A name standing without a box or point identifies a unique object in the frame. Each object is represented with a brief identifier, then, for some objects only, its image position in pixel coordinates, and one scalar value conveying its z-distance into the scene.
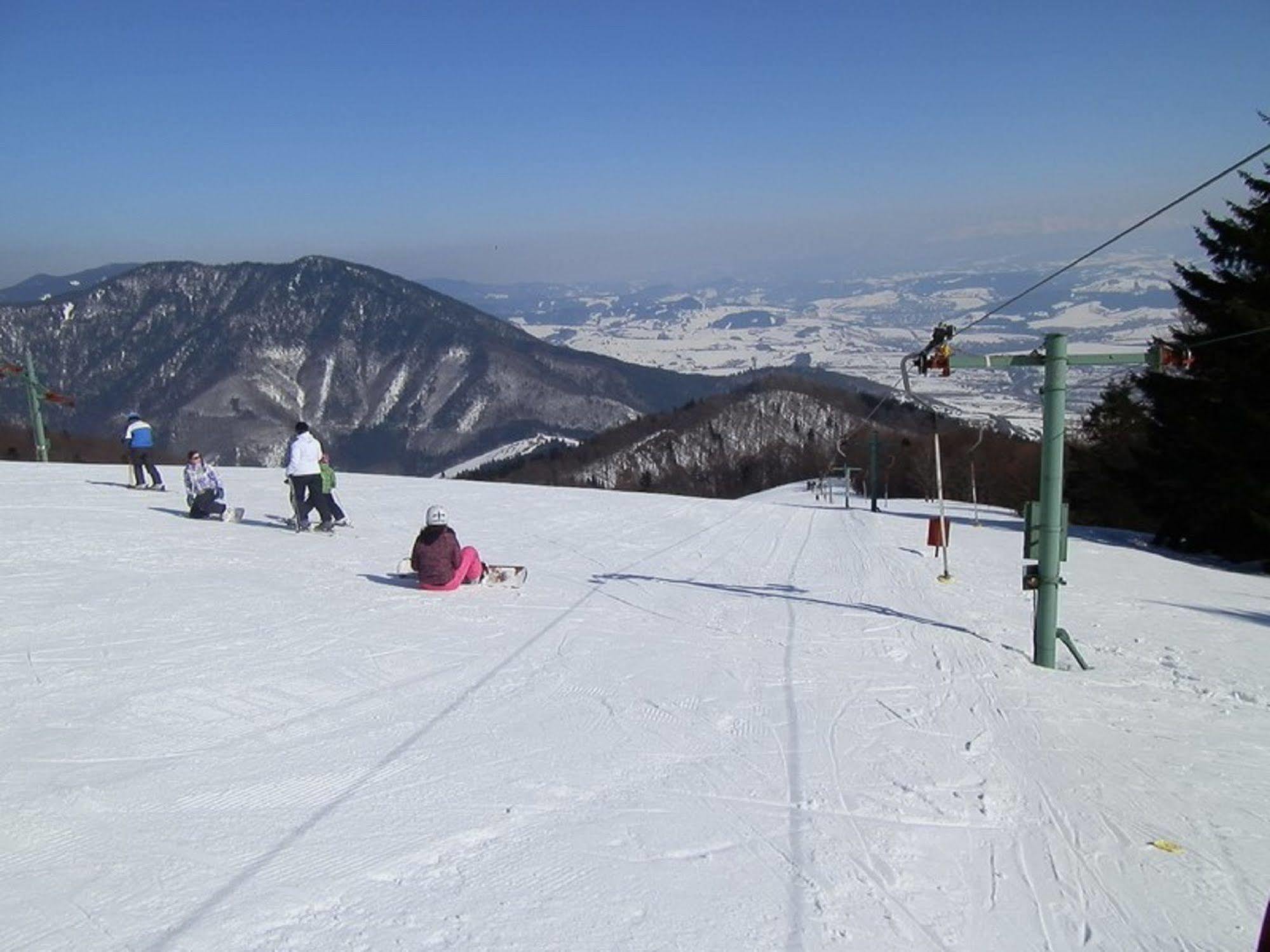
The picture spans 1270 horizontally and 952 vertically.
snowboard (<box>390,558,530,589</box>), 11.66
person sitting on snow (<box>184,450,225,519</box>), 16.47
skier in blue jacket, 19.19
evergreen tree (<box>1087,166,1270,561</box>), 22.55
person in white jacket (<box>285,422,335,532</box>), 14.78
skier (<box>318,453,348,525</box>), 15.67
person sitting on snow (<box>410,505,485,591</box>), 11.06
